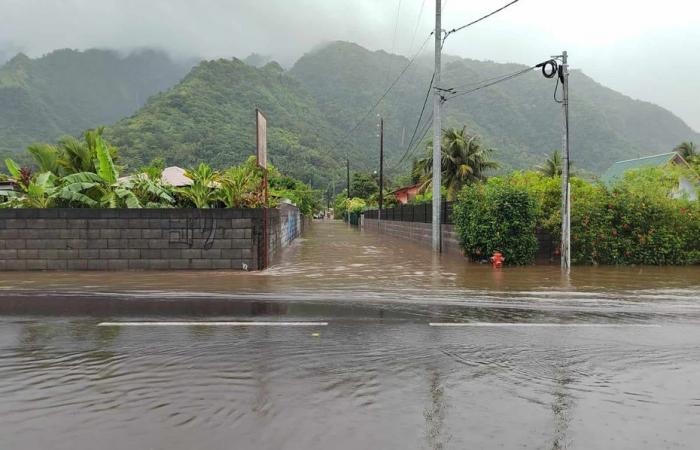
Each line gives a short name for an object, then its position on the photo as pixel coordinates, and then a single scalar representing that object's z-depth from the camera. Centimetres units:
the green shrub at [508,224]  1681
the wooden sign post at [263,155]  1546
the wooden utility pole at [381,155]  4779
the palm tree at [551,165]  6406
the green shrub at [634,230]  1703
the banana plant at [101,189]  1575
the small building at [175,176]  2563
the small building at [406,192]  8244
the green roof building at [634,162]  5121
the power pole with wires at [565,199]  1597
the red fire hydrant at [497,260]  1625
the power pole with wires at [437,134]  2262
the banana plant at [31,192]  1587
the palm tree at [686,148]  6794
